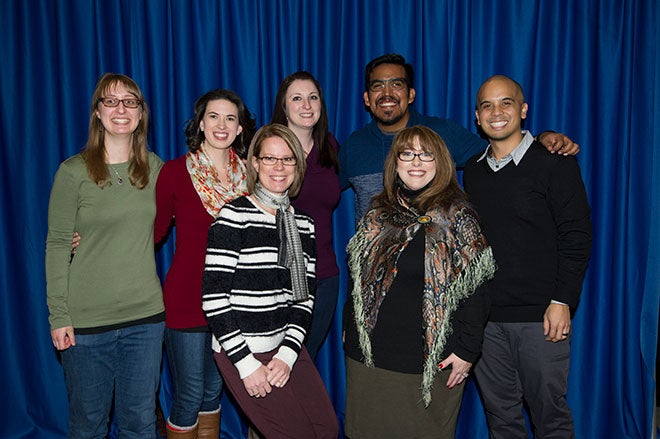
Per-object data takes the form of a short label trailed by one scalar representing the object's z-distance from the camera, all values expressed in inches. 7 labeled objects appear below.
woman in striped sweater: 70.6
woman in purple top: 95.9
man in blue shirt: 98.7
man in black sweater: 81.6
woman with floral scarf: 85.6
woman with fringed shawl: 71.6
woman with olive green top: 78.9
